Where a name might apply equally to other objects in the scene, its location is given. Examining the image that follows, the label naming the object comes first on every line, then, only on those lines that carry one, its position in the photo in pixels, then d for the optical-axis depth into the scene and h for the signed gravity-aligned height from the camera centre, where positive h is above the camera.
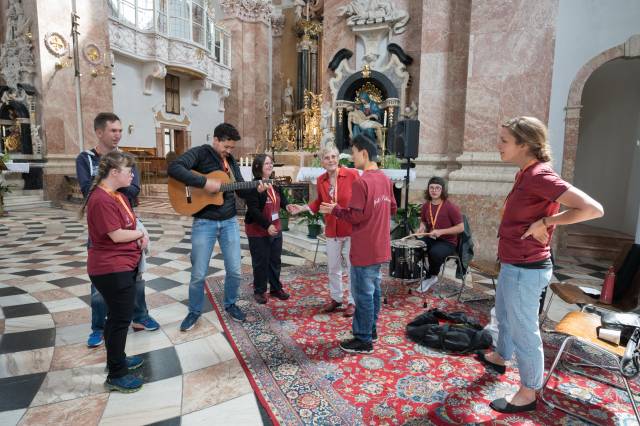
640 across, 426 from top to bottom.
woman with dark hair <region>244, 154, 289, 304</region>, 3.66 -0.66
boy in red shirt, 2.69 -0.41
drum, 3.94 -0.96
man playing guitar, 3.14 -0.47
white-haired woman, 3.54 -0.47
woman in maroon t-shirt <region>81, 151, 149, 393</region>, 2.24 -0.56
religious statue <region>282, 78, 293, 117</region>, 17.34 +3.19
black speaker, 5.03 +0.44
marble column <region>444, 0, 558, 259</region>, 5.80 +1.33
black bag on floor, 3.01 -1.40
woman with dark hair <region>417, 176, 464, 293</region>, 4.18 -0.64
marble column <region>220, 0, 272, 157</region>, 17.33 +4.89
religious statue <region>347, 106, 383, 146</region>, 10.64 +1.33
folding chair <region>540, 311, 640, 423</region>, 2.16 -1.04
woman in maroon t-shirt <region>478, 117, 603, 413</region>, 1.93 -0.35
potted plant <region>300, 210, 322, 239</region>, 6.88 -1.05
